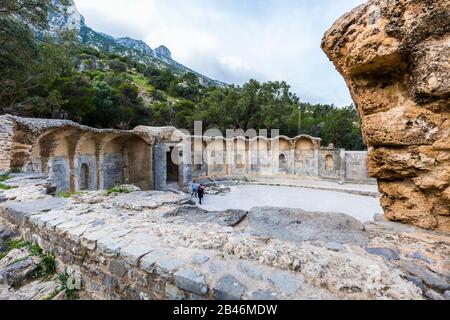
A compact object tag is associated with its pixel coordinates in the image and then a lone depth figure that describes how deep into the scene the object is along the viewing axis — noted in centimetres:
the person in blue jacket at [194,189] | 1124
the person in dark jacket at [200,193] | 1006
